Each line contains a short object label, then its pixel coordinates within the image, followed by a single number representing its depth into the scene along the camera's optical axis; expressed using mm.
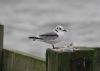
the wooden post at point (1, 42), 9159
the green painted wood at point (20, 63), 6525
